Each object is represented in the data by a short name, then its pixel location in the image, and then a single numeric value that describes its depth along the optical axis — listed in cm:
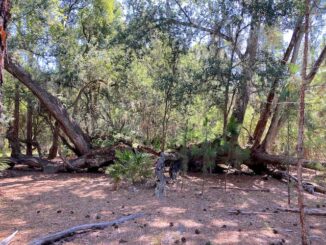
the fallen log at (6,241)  377
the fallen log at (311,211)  638
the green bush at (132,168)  792
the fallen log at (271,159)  923
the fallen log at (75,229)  404
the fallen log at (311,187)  889
